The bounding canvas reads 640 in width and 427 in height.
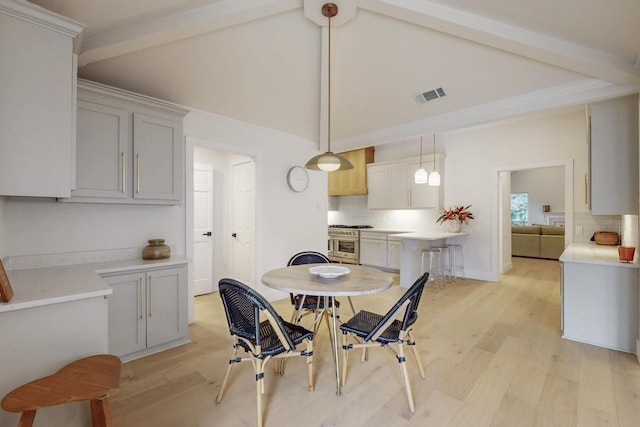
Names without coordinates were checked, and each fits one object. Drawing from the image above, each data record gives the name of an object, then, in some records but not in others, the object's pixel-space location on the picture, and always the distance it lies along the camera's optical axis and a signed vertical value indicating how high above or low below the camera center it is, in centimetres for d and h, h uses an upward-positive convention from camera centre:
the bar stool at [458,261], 555 -92
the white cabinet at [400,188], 569 +53
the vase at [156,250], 276 -36
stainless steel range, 656 -70
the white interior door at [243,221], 429 -12
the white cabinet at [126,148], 236 +58
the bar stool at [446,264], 507 -92
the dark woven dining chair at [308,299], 264 -82
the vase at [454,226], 528 -23
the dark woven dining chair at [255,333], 168 -76
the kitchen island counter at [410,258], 477 -74
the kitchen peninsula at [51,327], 138 -59
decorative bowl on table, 218 -46
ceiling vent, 321 +135
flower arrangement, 532 -2
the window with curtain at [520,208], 1057 +22
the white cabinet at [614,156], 266 +55
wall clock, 434 +53
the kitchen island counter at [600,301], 262 -82
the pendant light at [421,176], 459 +60
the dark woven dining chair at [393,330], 183 -81
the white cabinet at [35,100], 158 +64
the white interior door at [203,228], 437 -23
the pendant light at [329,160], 235 +44
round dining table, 187 -49
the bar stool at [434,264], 489 -86
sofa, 718 -70
